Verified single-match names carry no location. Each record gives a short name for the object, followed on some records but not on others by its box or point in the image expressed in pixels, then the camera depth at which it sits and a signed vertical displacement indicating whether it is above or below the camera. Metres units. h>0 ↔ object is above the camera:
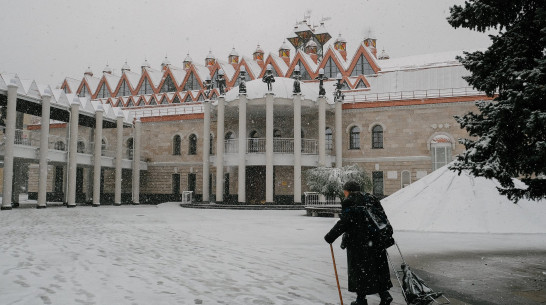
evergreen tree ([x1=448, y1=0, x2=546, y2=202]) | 5.36 +1.01
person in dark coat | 5.10 -0.93
